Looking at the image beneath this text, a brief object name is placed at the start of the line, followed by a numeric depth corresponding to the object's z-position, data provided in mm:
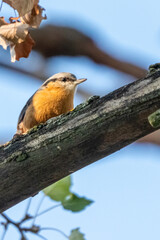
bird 7680
